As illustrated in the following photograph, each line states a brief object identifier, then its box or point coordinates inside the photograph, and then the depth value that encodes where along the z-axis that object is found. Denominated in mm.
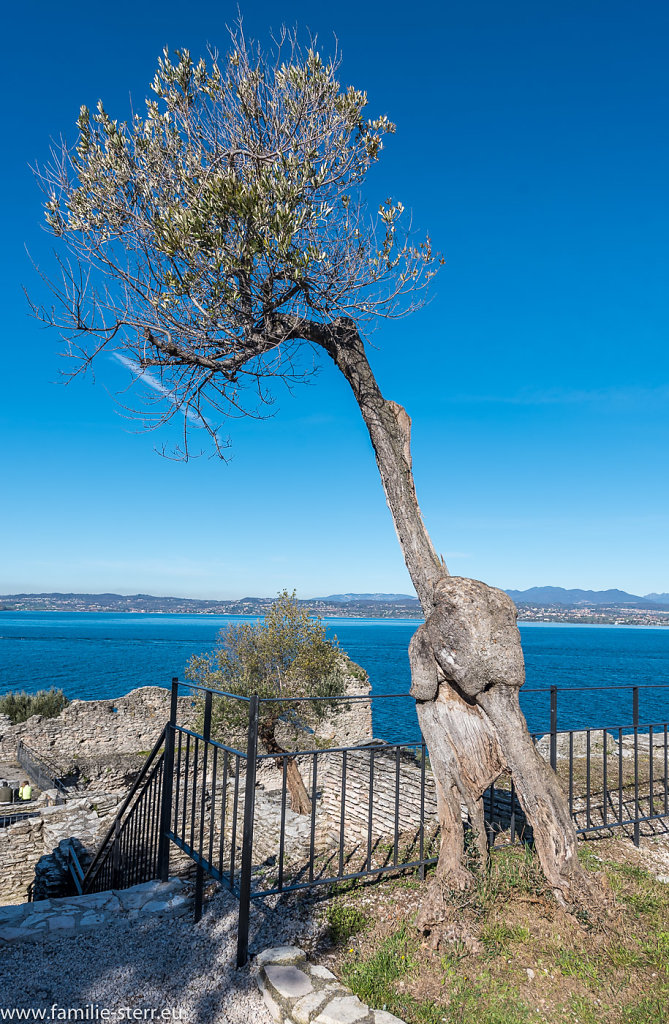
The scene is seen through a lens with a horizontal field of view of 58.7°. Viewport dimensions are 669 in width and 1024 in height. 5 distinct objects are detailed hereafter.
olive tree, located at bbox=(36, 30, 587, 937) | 3922
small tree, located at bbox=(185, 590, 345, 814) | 16594
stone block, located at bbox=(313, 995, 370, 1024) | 2977
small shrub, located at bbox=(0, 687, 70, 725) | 27031
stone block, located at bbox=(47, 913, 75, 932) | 4621
